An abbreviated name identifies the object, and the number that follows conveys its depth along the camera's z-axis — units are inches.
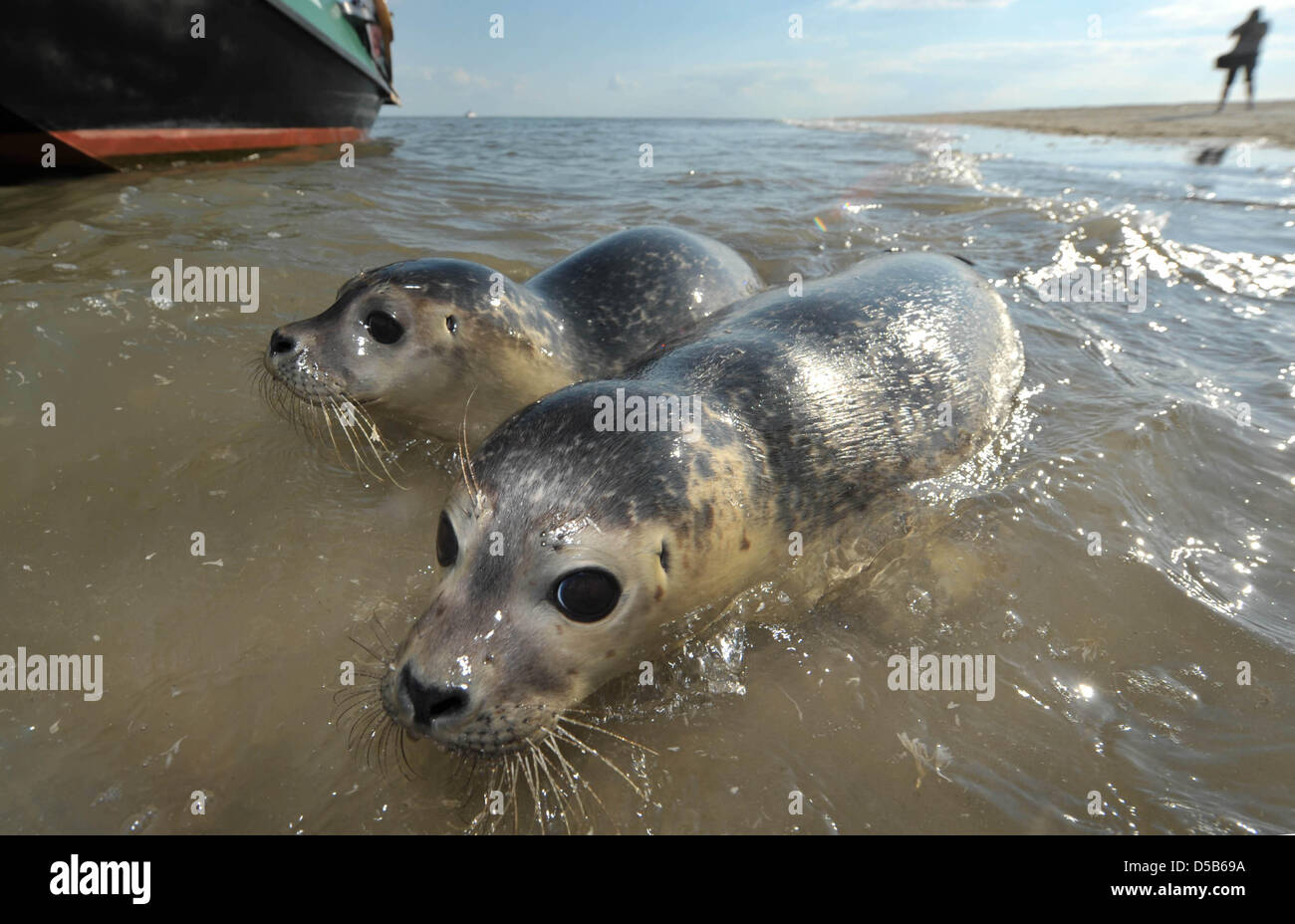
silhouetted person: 781.3
